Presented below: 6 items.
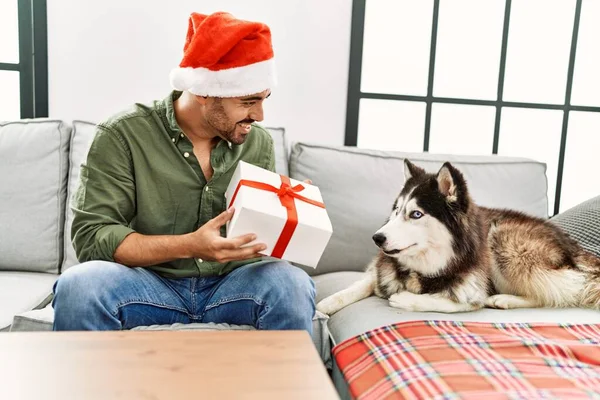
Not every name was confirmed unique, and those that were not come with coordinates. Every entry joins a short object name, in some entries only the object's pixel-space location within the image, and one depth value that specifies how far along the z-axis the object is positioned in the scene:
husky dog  1.49
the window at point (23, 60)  2.19
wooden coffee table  0.86
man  1.29
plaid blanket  1.03
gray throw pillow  1.72
